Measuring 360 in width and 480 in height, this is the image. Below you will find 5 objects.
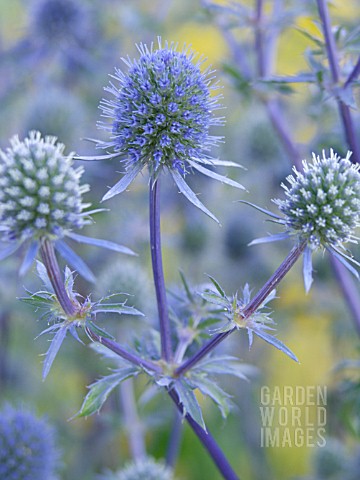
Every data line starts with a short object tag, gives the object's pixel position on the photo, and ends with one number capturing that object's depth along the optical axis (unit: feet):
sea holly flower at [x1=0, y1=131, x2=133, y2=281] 1.12
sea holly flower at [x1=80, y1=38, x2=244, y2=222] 1.16
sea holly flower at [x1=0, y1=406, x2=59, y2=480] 1.31
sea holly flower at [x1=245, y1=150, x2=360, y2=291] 1.14
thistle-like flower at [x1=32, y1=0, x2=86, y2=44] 1.94
